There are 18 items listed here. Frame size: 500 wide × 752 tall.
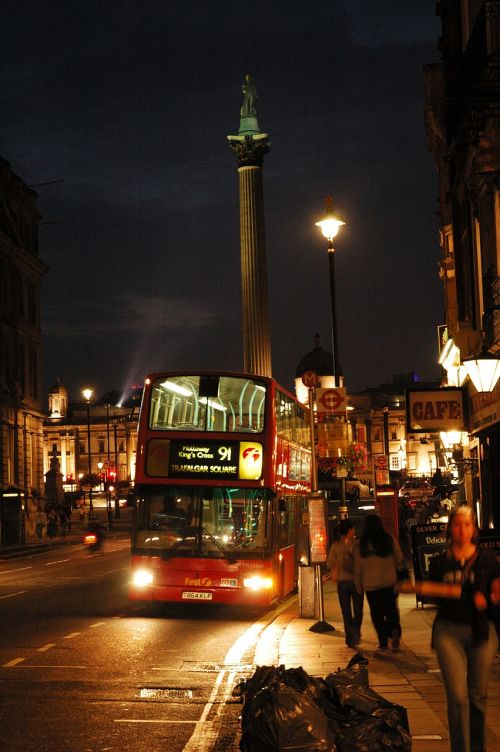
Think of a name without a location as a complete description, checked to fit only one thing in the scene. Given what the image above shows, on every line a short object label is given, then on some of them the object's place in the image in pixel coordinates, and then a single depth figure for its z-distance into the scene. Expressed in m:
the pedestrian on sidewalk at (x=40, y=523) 67.31
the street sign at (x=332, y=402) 26.02
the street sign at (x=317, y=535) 18.23
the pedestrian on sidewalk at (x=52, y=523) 66.38
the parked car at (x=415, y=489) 80.81
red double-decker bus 20.39
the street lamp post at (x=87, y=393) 80.25
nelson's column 69.50
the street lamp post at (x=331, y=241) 28.91
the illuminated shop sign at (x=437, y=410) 21.70
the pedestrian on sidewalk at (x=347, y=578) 14.99
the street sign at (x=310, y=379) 21.93
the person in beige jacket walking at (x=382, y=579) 14.32
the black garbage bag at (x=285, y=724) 6.50
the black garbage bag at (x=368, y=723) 6.61
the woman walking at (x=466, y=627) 7.30
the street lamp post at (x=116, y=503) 93.69
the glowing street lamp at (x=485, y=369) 15.39
